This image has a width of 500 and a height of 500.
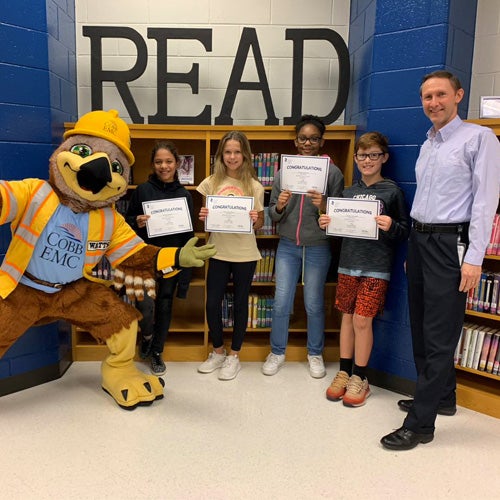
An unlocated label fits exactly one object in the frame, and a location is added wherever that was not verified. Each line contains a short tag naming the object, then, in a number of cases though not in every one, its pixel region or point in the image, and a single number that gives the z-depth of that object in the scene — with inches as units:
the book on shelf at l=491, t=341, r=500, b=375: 100.9
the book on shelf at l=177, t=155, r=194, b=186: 123.5
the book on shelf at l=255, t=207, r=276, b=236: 124.5
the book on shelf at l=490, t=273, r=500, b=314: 99.4
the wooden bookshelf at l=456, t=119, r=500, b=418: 99.2
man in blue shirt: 78.3
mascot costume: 88.3
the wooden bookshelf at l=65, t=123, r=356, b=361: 117.4
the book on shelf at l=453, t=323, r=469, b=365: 104.2
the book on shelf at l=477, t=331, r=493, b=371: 101.5
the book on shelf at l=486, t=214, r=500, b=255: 97.4
